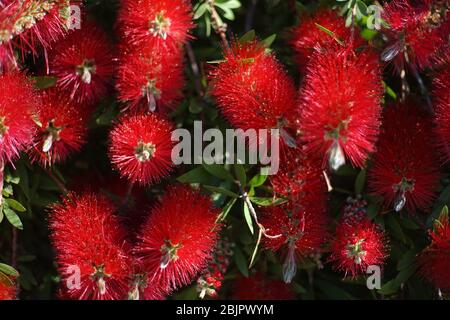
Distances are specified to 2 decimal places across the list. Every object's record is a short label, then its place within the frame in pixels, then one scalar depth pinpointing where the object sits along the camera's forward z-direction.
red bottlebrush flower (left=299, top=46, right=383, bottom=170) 0.68
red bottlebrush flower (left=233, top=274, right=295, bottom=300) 0.81
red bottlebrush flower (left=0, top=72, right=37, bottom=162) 0.71
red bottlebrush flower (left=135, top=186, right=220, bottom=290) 0.73
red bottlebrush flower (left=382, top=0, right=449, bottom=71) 0.73
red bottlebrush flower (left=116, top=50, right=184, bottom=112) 0.75
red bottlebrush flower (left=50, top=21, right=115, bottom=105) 0.76
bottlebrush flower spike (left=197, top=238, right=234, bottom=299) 0.77
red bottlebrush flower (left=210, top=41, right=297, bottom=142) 0.72
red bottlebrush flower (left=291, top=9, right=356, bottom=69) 0.76
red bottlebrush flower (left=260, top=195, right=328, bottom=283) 0.75
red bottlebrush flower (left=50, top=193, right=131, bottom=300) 0.73
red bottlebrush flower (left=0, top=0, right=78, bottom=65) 0.70
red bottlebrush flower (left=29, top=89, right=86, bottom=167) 0.75
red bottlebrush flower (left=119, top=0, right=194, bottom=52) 0.74
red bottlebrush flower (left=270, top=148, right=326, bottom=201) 0.76
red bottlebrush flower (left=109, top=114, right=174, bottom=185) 0.73
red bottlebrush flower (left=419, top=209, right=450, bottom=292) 0.74
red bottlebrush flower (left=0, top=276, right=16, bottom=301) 0.76
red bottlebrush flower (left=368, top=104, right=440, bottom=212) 0.75
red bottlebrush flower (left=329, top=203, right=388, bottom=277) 0.74
